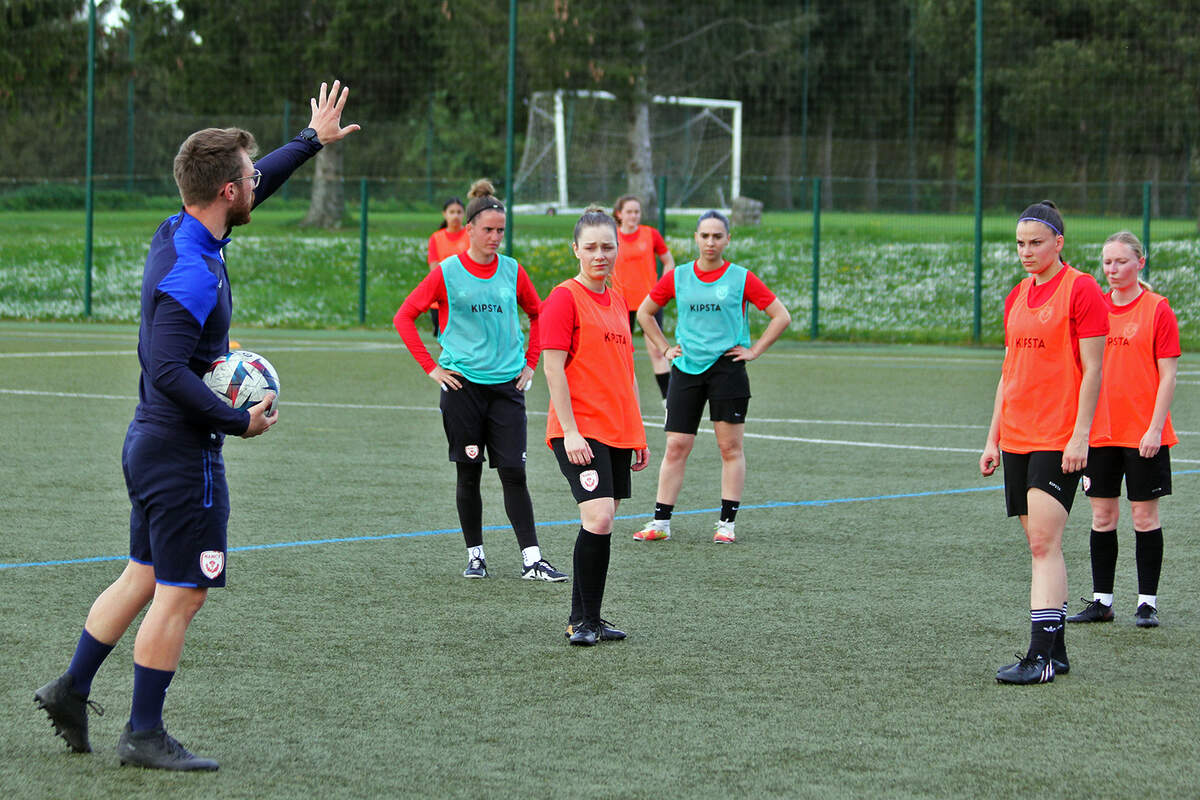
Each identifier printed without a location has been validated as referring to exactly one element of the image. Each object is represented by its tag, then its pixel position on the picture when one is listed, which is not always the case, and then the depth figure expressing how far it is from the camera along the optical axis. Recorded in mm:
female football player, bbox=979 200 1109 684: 10395
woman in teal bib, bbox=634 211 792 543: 16543
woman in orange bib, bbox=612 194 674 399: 27229
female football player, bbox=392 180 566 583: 14240
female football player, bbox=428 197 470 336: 27411
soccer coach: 8026
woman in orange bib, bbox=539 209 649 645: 11573
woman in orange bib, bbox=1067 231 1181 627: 12161
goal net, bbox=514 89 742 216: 65159
